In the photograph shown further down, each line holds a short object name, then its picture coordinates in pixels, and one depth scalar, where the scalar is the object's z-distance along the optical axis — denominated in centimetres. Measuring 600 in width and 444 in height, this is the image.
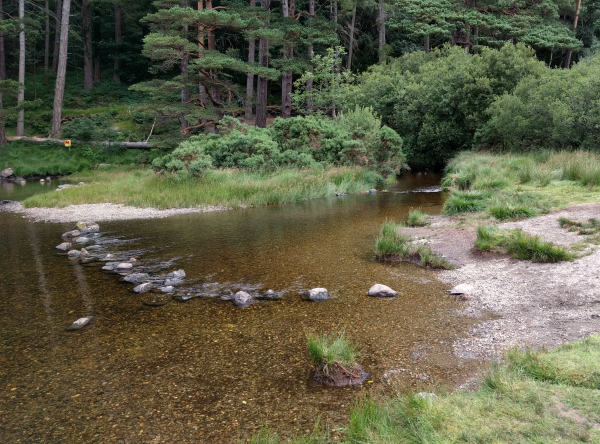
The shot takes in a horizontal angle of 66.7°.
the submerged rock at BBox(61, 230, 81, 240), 1075
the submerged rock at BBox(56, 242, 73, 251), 970
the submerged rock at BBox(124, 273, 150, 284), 748
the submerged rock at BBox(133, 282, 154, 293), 700
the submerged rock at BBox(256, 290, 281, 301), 655
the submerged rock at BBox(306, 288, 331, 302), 643
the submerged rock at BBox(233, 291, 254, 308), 633
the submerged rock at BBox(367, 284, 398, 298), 645
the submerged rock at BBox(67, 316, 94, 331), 562
